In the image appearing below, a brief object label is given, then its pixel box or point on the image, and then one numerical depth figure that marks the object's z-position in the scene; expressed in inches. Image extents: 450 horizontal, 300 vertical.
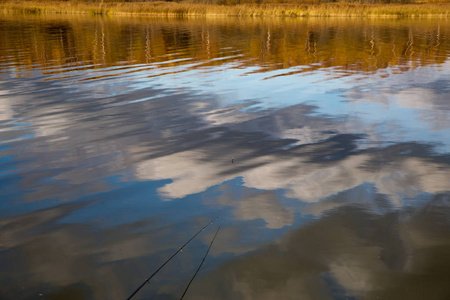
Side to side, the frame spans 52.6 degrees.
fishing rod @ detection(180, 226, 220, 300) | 133.1
